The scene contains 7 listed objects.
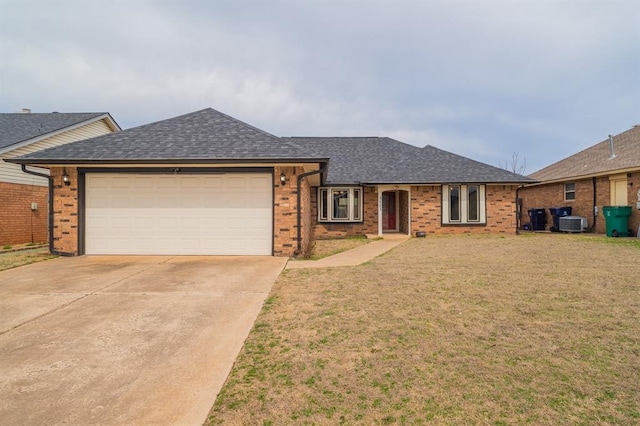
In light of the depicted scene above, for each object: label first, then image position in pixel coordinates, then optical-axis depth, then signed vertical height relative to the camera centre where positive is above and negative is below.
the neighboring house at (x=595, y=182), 14.70 +1.66
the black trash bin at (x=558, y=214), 17.59 +0.00
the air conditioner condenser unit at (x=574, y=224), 16.50 -0.50
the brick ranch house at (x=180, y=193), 9.20 +0.55
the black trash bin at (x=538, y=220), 19.03 -0.35
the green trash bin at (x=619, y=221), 14.25 -0.29
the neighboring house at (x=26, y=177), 12.30 +1.37
